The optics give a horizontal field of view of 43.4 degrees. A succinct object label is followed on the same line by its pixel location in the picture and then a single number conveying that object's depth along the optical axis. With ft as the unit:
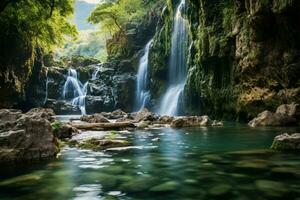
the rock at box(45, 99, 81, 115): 133.50
